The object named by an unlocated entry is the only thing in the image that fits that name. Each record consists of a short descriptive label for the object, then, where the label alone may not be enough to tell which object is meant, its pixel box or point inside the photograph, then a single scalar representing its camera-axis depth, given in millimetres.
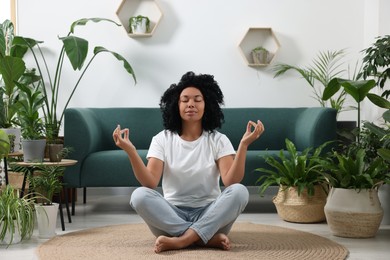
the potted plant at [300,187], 4281
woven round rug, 3148
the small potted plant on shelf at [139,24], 5762
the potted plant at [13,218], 3471
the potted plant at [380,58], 4406
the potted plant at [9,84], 4472
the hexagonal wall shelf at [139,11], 5832
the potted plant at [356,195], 3730
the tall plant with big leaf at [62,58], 4387
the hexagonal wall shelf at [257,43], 5840
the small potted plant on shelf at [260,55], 5754
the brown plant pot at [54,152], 4211
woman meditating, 3160
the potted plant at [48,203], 3734
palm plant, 5738
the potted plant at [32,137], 4121
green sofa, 4719
